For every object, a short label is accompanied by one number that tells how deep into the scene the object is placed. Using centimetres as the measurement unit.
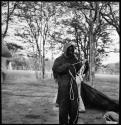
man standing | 479
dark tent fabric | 705
